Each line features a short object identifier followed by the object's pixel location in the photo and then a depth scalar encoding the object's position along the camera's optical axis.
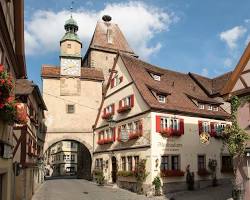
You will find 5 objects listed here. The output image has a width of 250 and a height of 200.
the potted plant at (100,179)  20.31
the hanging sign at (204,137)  14.75
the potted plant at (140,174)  15.59
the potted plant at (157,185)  15.06
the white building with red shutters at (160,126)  15.97
